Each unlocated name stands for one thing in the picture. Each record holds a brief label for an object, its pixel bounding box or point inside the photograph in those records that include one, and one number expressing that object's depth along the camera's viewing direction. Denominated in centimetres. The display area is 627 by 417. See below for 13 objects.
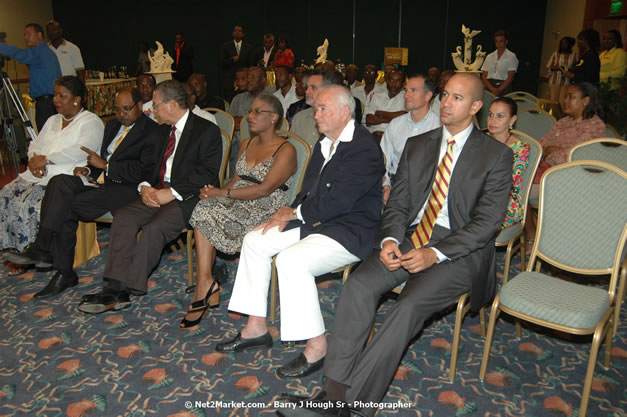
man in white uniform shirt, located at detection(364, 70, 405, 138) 568
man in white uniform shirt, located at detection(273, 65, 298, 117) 623
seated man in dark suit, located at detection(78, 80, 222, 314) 337
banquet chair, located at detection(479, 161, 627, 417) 230
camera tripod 586
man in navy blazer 266
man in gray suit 231
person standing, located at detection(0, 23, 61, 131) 636
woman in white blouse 398
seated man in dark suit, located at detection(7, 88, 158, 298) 373
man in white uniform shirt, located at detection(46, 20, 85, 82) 791
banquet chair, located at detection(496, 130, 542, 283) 322
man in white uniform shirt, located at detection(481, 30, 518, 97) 839
